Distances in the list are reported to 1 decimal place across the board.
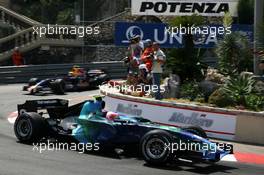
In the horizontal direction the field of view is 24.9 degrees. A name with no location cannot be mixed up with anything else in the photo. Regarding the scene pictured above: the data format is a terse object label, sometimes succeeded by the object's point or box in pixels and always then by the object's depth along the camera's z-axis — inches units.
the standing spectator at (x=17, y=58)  1150.2
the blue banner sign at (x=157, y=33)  753.0
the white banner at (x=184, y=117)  559.5
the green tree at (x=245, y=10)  1168.8
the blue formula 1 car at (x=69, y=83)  877.2
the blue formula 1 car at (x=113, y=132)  422.6
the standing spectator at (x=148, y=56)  668.1
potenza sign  932.6
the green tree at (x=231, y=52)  665.6
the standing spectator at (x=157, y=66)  612.7
